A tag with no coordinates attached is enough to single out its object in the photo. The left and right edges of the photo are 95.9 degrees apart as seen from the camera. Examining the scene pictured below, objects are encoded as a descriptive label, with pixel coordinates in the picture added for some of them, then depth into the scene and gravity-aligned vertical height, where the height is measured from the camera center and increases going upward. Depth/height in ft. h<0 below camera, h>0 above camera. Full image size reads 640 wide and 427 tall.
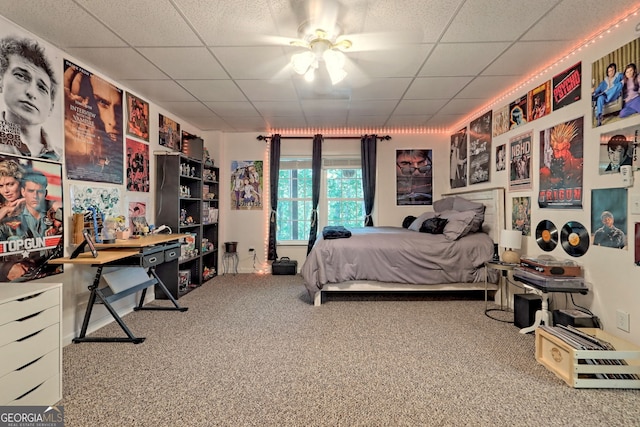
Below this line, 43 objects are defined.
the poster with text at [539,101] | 8.88 +3.48
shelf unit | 11.94 -0.37
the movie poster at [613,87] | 6.38 +2.96
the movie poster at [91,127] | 8.10 +2.52
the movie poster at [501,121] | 10.92 +3.48
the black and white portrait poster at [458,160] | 14.34 +2.59
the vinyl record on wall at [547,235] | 8.68 -0.79
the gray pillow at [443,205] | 14.44 +0.23
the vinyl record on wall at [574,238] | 7.66 -0.79
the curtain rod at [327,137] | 16.43 +4.12
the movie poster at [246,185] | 16.61 +1.39
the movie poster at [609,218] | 6.61 -0.19
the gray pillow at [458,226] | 11.04 -0.64
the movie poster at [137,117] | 10.46 +3.47
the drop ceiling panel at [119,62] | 7.89 +4.34
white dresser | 4.63 -2.33
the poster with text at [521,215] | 9.78 -0.19
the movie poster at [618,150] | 6.36 +1.39
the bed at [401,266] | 10.62 -2.08
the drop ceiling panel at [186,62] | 7.93 +4.34
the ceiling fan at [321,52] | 7.06 +3.95
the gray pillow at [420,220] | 13.73 -0.52
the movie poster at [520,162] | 9.74 +1.68
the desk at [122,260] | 7.39 -1.44
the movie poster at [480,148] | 12.25 +2.72
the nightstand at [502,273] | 9.09 -2.19
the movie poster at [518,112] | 9.95 +3.46
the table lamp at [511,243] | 9.22 -1.07
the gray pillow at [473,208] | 11.58 +0.06
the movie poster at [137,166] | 10.48 +1.63
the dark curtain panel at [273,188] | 16.30 +1.20
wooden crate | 5.75 -3.17
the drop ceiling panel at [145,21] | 6.08 +4.32
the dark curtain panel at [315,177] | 16.34 +1.83
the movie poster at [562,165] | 7.81 +1.29
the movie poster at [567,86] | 7.80 +3.48
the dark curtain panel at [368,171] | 16.30 +2.17
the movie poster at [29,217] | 6.54 -0.21
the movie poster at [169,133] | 12.41 +3.44
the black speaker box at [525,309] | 8.38 -2.94
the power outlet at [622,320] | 6.59 -2.56
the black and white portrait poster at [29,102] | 6.57 +2.62
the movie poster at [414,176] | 16.48 +1.91
